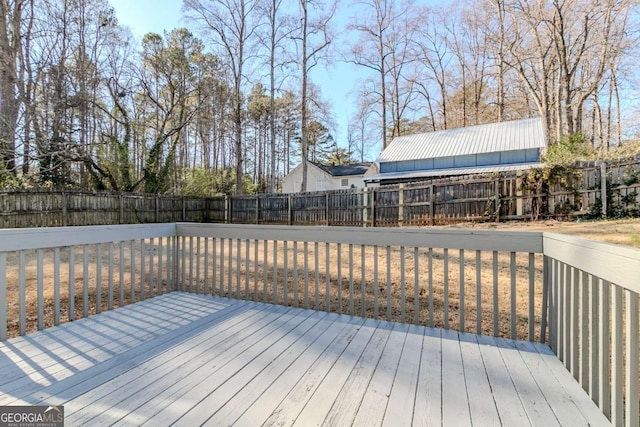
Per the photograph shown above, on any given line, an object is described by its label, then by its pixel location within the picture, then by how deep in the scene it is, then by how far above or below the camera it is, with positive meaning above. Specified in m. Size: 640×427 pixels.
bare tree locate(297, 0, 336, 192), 12.60 +7.37
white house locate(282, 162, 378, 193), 21.36 +2.58
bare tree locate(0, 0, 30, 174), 7.45 +3.92
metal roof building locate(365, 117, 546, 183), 12.98 +2.70
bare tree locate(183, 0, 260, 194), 12.88 +8.08
